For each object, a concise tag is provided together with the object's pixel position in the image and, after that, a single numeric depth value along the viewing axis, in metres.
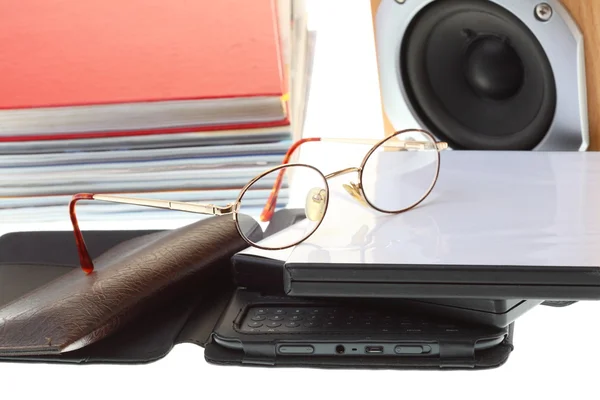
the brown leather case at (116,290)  0.78
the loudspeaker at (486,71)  0.96
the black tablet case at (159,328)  0.78
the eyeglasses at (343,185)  0.84
